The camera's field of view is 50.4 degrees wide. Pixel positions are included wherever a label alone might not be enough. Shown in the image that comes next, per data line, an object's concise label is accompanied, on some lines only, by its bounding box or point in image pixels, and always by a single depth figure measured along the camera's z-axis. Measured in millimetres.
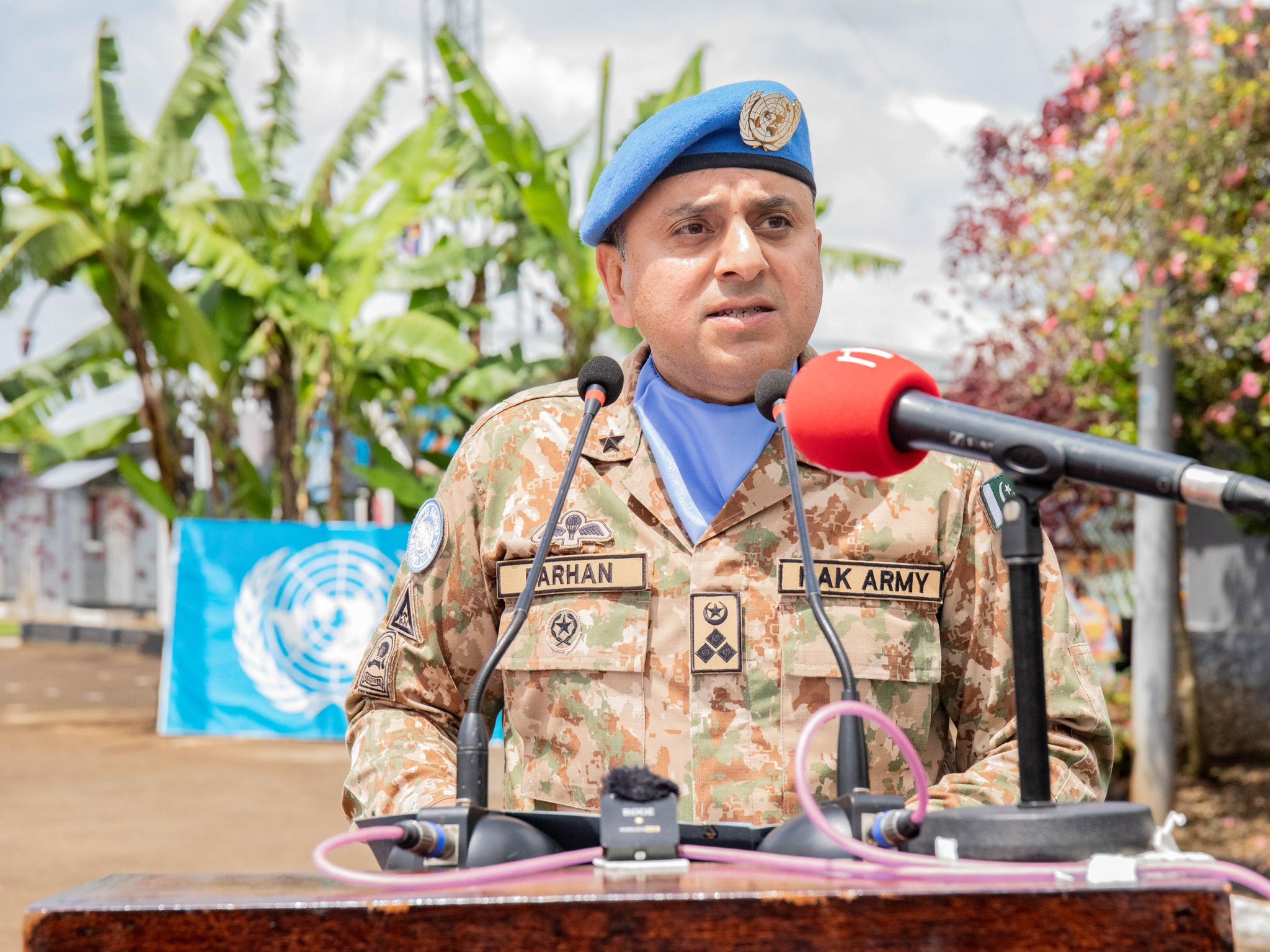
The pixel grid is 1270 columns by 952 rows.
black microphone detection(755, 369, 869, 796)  1420
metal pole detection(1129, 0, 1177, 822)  7445
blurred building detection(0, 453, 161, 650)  28141
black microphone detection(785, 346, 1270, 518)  1110
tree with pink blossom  7102
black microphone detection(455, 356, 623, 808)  1457
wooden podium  1007
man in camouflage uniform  2008
